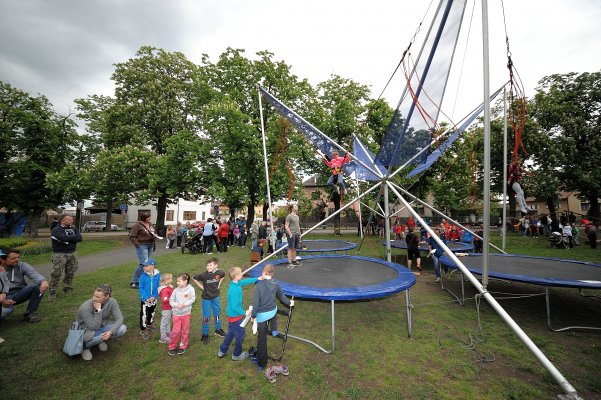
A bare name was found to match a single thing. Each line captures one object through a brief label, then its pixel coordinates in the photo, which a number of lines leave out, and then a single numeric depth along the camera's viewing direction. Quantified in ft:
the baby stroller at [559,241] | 42.61
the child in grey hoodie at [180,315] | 12.07
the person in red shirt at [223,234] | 41.24
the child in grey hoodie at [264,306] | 10.91
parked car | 102.32
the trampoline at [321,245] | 33.92
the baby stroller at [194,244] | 40.37
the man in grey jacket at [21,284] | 14.32
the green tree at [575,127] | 62.49
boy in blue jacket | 13.84
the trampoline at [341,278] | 13.52
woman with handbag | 11.27
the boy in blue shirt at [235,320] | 11.53
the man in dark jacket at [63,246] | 17.90
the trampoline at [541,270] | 14.84
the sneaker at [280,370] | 10.44
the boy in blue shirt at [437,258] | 25.12
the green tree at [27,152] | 57.77
